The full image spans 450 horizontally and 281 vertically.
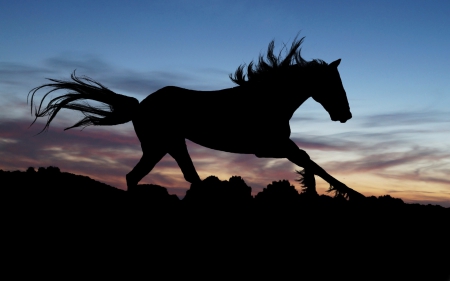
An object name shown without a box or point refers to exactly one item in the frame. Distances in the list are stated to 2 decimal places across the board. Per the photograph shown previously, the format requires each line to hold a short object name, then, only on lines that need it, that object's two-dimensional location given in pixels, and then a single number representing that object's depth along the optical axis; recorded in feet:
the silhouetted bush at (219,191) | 19.62
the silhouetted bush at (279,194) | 20.49
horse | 22.70
